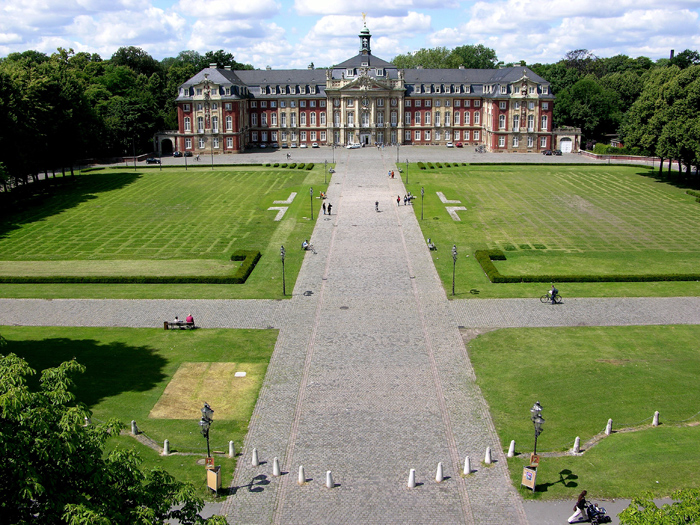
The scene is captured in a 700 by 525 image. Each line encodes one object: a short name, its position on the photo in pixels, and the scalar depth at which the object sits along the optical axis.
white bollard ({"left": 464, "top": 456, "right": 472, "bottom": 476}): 24.25
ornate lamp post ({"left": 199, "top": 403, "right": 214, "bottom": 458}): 23.50
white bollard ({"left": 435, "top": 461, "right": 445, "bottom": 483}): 23.86
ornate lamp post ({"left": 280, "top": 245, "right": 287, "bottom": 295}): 44.46
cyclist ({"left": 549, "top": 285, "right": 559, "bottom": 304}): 42.55
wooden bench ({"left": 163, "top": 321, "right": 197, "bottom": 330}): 38.91
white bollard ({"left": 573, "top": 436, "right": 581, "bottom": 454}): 25.59
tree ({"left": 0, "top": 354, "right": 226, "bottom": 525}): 14.95
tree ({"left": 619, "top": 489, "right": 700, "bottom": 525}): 15.43
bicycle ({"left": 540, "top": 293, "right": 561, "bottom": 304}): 43.04
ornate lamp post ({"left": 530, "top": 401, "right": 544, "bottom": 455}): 23.59
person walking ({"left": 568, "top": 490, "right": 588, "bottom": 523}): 21.67
